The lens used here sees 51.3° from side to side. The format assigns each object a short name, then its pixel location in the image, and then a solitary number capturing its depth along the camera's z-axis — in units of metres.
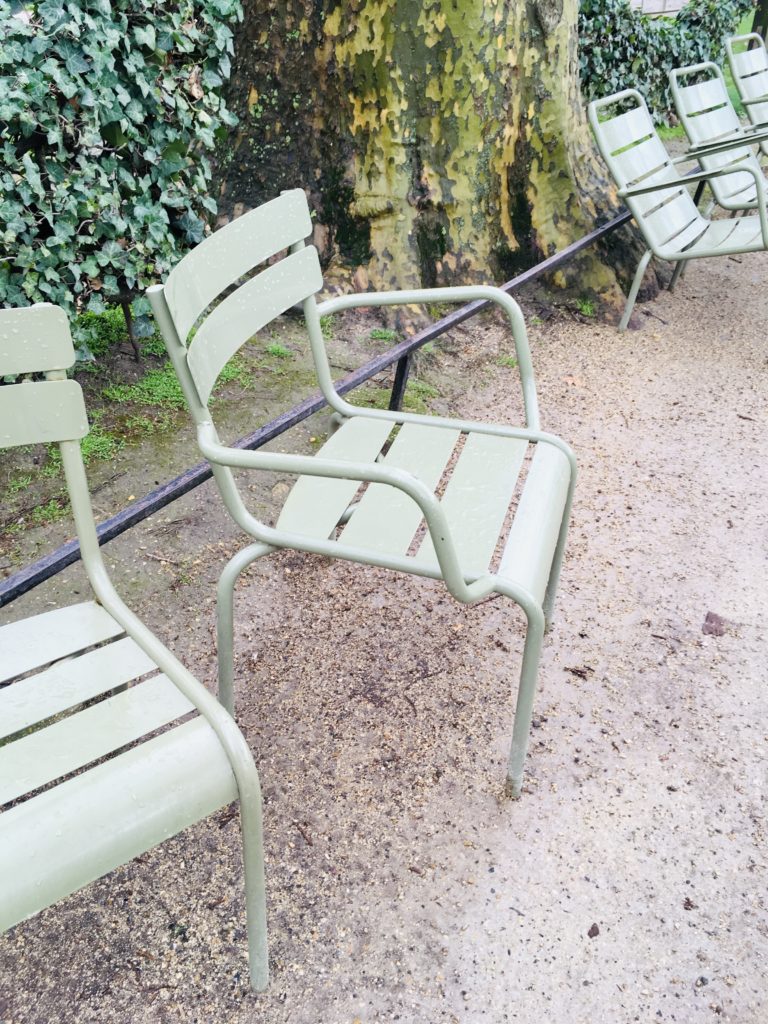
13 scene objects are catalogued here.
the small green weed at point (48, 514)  2.51
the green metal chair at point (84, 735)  1.03
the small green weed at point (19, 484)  2.62
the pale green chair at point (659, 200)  3.72
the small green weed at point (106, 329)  3.16
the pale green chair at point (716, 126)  4.40
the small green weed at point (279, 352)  3.48
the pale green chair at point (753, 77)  5.43
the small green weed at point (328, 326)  3.67
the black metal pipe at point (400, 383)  2.59
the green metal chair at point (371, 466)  1.41
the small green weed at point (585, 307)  4.17
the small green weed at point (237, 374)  3.27
